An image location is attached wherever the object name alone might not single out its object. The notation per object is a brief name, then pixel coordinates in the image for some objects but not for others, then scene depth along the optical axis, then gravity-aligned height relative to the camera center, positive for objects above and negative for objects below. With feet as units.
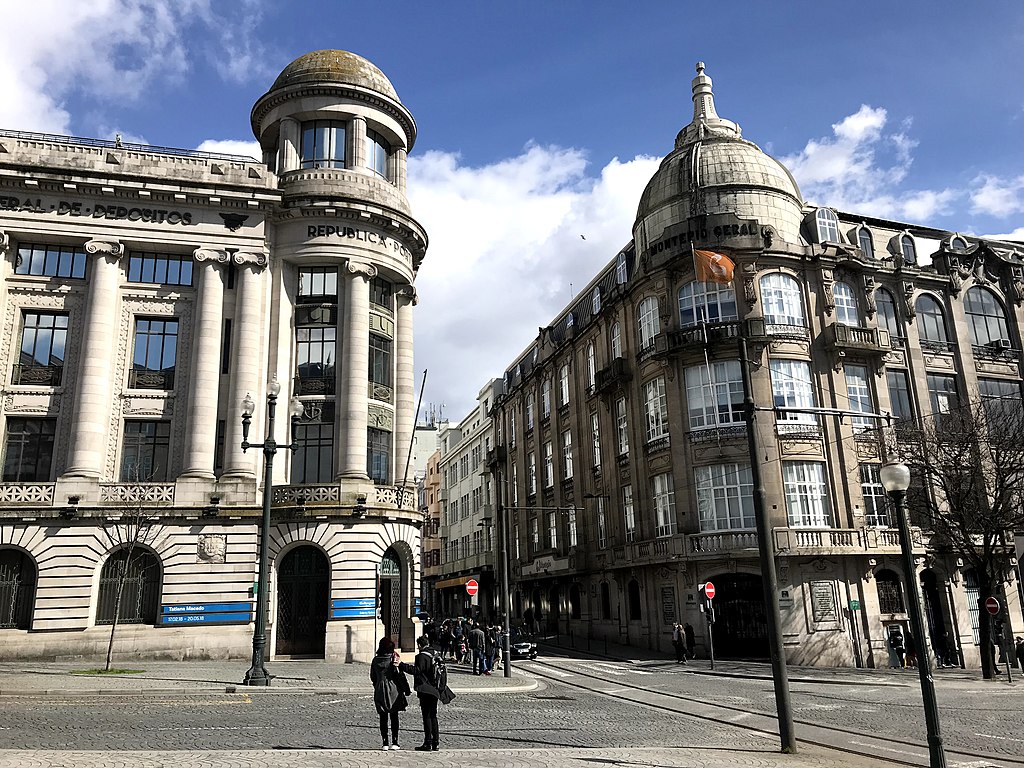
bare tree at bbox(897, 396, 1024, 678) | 93.91 +12.53
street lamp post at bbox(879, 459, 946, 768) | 33.64 -1.24
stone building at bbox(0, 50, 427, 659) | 91.30 +26.79
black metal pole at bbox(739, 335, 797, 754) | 40.45 -0.87
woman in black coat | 39.68 -4.34
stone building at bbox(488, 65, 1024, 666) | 112.88 +31.08
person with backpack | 39.29 -4.51
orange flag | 107.14 +43.02
